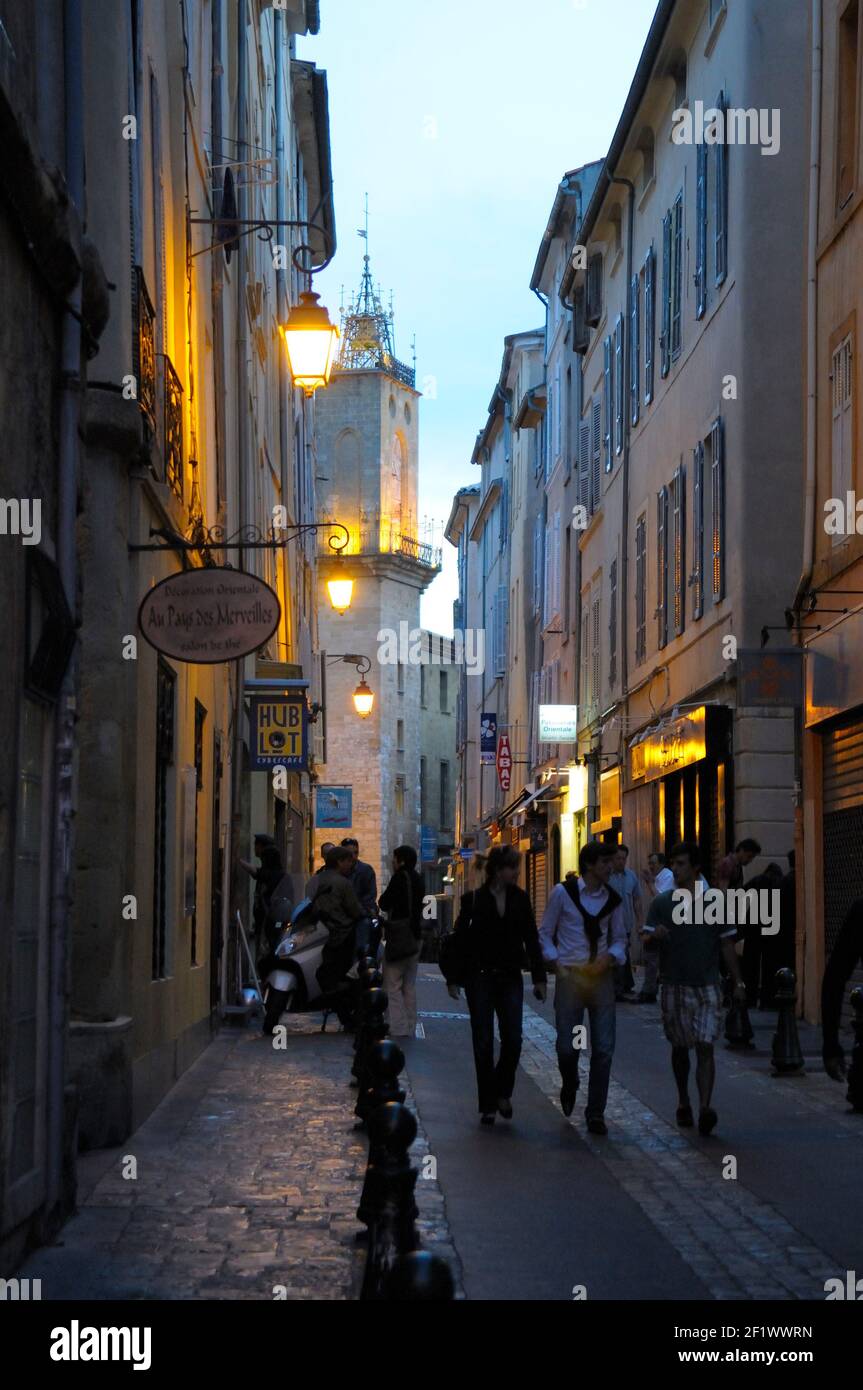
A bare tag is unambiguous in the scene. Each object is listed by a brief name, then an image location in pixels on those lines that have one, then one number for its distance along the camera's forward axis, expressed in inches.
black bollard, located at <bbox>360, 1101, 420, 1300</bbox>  207.6
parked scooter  724.0
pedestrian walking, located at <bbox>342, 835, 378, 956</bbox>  797.9
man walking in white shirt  476.4
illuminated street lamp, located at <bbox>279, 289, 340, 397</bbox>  613.0
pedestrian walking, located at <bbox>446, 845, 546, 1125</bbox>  495.5
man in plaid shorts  461.1
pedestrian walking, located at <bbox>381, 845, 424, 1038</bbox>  697.6
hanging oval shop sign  442.0
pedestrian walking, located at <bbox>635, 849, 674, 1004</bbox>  813.2
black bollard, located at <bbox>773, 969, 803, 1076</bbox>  566.6
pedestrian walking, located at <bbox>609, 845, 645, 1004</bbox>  821.9
